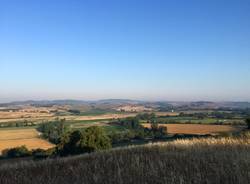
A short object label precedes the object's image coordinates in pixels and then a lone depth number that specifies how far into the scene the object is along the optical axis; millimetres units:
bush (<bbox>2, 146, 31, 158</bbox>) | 56194
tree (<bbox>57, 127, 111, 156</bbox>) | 38494
